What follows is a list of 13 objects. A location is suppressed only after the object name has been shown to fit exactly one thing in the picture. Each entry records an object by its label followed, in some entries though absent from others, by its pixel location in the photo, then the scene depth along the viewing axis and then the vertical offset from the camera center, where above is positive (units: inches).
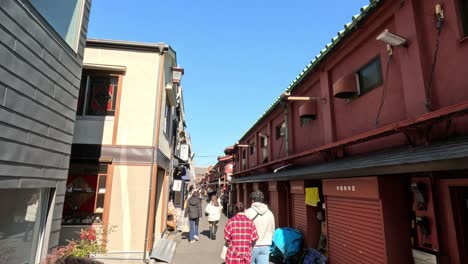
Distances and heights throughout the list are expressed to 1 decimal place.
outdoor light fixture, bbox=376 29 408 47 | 197.3 +107.0
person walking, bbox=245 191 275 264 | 223.1 -28.5
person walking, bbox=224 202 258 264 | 200.2 -35.4
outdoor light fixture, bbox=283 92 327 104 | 331.0 +107.2
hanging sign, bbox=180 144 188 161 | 814.8 +107.6
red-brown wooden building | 166.9 +39.8
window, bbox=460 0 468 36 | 166.1 +104.1
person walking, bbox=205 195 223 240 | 487.2 -42.2
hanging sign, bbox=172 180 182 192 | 637.2 +7.4
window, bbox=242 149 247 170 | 845.8 +91.7
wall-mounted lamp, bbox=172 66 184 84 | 482.9 +195.4
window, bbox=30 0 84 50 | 156.3 +103.8
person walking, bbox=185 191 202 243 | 458.9 -38.9
